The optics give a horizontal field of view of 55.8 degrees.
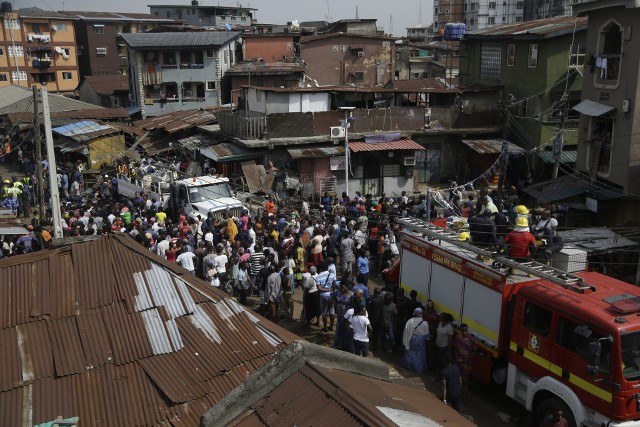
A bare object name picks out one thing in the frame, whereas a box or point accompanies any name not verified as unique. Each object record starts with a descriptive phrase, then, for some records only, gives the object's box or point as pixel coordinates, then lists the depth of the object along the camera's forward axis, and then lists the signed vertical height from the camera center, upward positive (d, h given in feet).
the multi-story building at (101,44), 211.20 +12.94
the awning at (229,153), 90.48 -10.63
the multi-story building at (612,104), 64.75 -2.67
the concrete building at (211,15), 259.60 +28.45
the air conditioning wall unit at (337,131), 91.02 -7.44
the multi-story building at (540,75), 93.97 +0.86
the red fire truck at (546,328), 29.43 -13.58
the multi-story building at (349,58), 137.18 +5.10
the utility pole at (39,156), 69.67 -8.68
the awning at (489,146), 95.25 -10.34
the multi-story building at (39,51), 199.21 +10.29
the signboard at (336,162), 92.07 -12.17
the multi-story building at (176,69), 140.15 +2.87
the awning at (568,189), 67.97 -12.52
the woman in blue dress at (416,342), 40.84 -17.63
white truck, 69.10 -13.77
